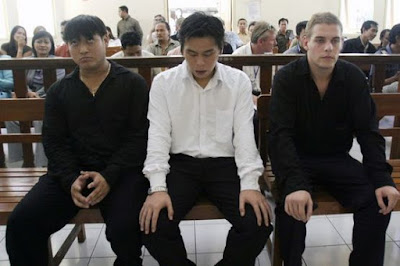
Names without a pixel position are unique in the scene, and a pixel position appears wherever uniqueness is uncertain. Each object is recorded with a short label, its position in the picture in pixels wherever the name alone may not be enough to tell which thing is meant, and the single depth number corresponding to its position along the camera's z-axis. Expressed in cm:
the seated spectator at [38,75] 278
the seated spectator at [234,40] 626
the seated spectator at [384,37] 533
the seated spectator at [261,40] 322
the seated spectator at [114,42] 728
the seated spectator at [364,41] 494
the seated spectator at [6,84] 343
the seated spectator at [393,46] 373
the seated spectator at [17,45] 456
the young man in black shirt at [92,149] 141
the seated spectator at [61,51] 529
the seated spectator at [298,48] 382
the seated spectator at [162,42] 415
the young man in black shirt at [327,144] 143
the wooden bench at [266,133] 160
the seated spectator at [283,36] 691
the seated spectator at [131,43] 297
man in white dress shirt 138
